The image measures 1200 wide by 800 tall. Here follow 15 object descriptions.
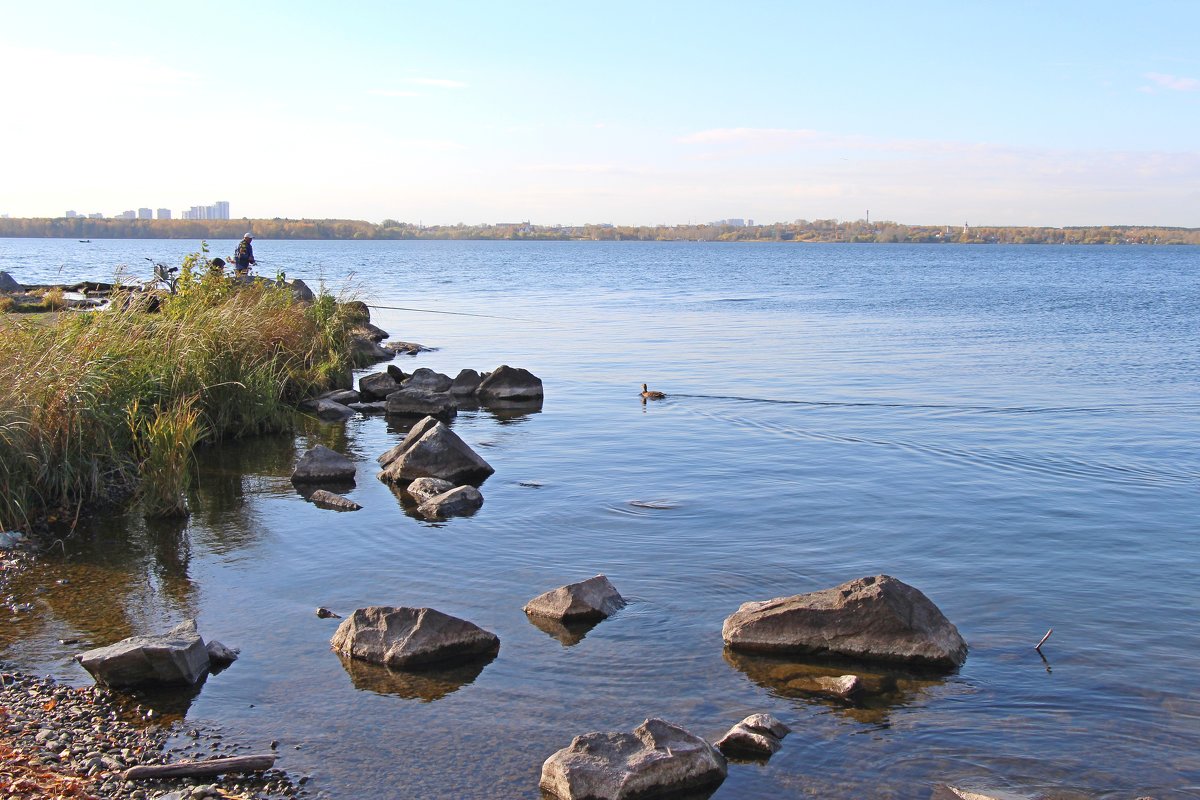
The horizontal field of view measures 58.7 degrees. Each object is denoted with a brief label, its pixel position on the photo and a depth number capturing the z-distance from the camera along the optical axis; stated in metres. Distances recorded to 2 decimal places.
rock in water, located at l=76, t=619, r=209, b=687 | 7.95
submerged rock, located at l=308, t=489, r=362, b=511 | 14.07
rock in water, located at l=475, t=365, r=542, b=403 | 23.58
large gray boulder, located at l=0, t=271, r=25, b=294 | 35.94
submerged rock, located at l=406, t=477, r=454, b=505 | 14.43
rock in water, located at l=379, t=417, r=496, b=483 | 15.43
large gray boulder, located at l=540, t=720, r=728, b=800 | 6.57
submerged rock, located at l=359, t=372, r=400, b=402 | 23.72
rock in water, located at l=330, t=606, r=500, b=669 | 8.66
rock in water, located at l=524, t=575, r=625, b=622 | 9.68
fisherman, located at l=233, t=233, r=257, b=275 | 28.94
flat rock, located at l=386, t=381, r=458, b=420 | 22.00
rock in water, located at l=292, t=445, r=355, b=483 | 15.56
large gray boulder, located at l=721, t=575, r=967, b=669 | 8.79
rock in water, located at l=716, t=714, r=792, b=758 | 7.22
